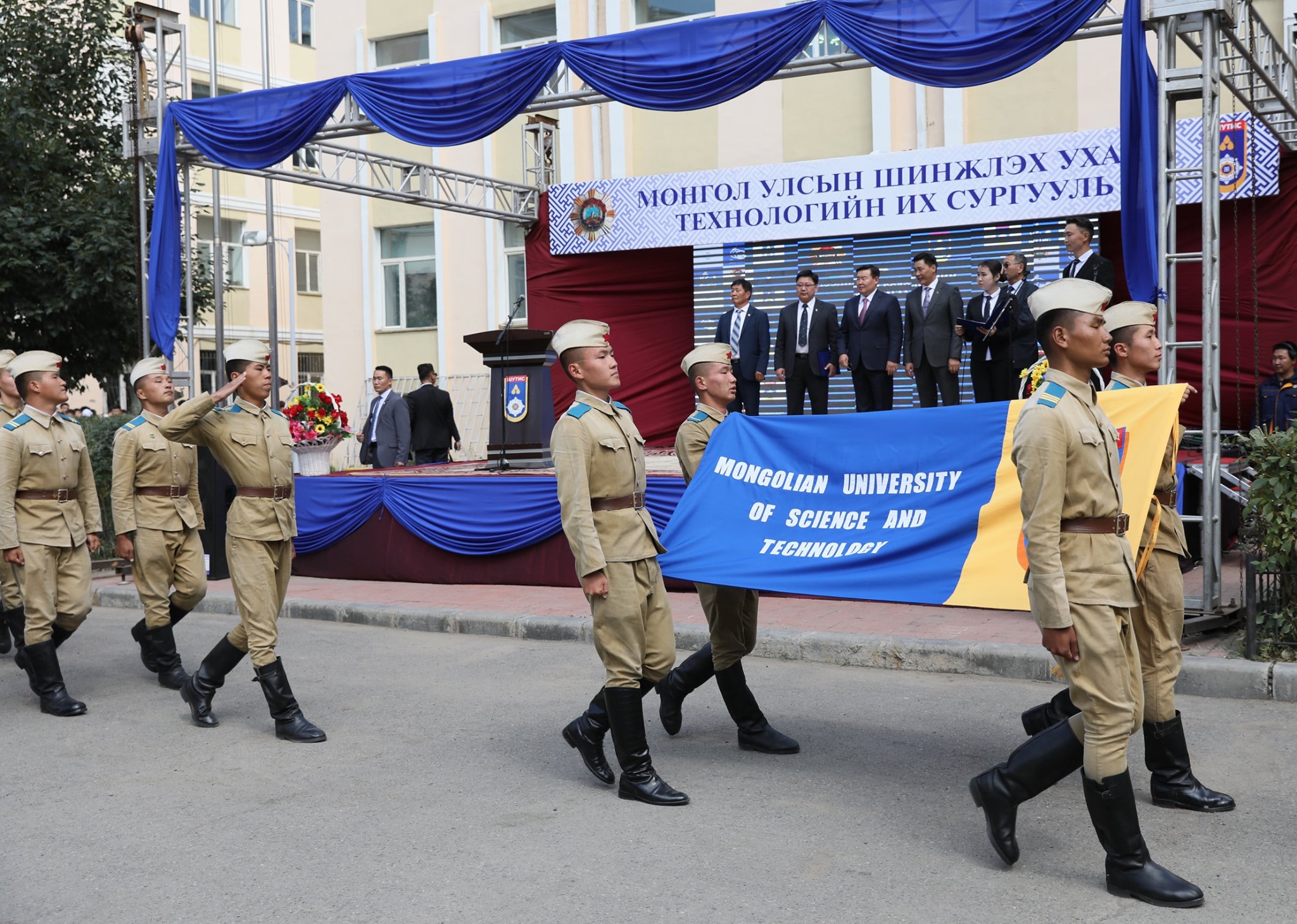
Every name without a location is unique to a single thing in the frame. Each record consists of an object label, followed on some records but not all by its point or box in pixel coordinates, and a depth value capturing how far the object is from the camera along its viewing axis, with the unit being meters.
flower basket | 13.45
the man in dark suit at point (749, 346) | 14.75
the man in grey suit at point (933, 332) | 12.95
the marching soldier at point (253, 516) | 6.53
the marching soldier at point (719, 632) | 5.96
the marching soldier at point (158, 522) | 7.97
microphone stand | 12.96
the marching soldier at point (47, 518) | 7.33
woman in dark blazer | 12.16
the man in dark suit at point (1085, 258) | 10.63
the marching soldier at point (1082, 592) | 4.07
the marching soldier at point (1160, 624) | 4.96
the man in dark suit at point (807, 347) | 13.78
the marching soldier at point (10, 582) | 8.49
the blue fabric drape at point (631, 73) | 8.79
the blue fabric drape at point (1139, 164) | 8.20
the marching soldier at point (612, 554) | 5.26
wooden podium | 13.23
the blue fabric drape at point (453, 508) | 11.09
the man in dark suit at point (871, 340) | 13.24
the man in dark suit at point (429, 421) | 16.61
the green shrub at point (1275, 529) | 7.15
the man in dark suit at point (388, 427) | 15.90
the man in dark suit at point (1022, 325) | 11.88
